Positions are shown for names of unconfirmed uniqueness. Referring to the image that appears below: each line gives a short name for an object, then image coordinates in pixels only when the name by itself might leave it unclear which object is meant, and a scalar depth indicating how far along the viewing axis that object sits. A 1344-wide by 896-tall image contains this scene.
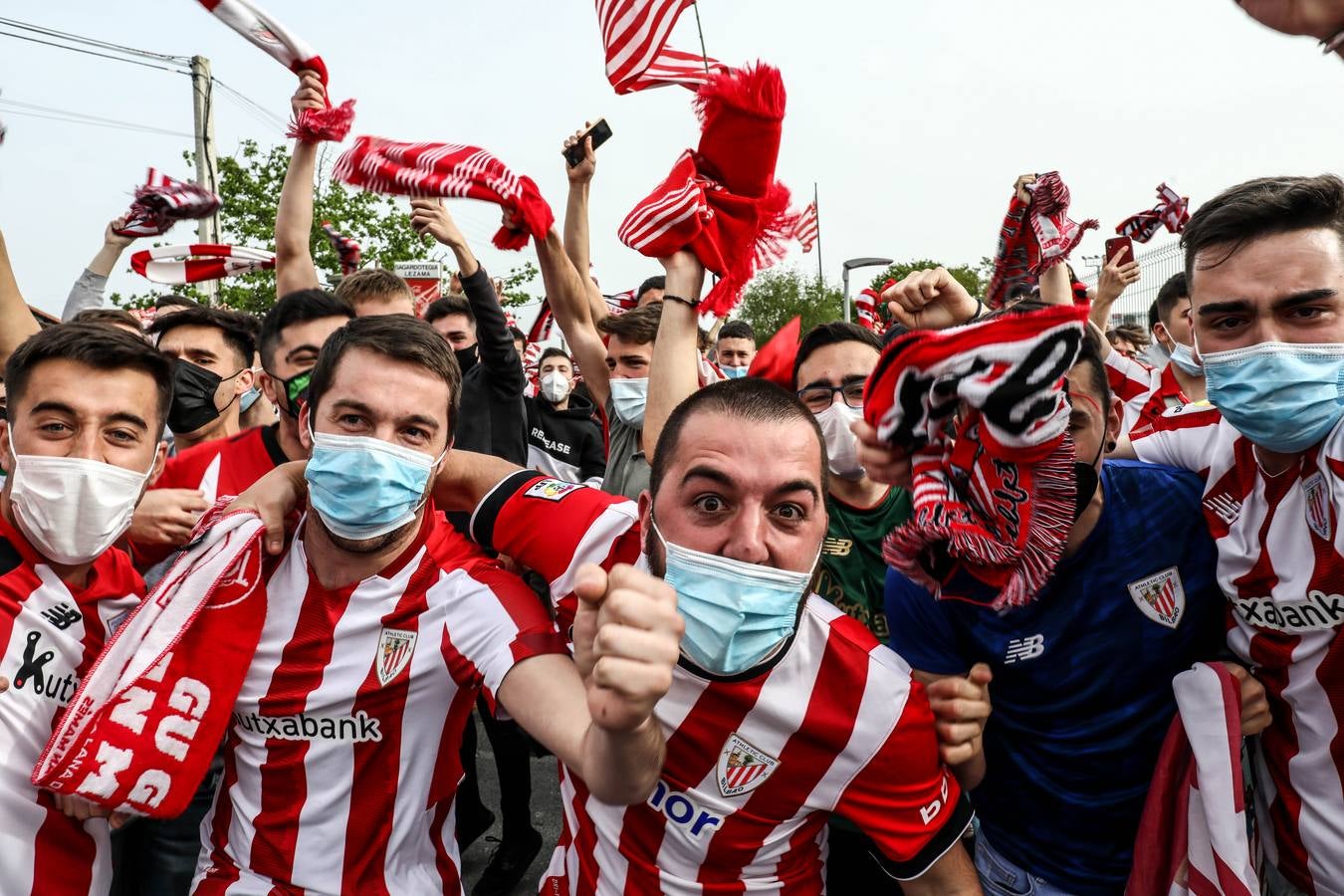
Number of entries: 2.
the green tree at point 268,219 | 19.97
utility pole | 17.78
